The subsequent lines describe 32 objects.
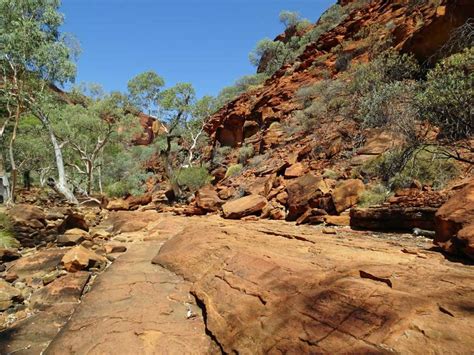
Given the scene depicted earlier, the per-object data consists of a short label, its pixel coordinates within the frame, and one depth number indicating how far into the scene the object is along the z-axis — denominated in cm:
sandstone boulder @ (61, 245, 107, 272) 581
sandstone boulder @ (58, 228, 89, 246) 773
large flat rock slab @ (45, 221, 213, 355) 347
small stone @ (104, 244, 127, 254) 738
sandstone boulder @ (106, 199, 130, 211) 1704
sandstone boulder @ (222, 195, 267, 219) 981
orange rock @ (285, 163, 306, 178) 1133
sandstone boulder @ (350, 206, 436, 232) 572
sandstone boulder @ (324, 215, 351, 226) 717
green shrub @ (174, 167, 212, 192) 1998
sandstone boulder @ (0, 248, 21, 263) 649
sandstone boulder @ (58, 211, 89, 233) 947
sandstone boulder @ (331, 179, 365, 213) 789
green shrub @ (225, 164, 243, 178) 1811
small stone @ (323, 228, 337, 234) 627
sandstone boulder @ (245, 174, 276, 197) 1149
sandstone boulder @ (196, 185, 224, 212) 1283
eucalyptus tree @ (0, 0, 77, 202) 1623
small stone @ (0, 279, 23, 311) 455
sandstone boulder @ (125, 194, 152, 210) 1773
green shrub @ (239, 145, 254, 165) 1988
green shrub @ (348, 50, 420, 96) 1321
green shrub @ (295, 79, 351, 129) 1520
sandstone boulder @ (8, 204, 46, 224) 830
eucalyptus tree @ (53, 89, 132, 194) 2056
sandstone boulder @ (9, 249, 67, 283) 576
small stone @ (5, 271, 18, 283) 545
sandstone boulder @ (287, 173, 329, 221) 842
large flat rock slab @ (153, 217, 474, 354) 244
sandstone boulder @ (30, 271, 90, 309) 475
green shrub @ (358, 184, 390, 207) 757
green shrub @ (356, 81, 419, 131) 1076
